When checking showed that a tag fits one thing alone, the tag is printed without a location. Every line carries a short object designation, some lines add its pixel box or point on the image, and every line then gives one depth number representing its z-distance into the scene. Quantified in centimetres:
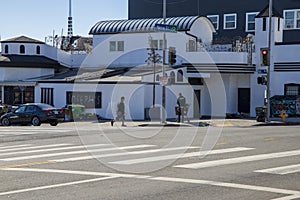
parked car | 3600
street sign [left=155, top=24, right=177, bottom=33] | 3295
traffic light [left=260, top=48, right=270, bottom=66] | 3584
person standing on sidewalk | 3640
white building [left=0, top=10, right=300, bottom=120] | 4262
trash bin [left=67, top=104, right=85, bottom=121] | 4112
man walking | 3487
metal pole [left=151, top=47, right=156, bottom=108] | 4022
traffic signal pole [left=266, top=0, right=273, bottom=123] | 3700
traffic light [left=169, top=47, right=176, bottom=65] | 3527
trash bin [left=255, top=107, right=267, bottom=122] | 3862
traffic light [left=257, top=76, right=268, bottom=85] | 3772
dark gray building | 5466
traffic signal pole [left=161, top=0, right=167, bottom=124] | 3501
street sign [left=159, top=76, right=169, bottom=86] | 3519
